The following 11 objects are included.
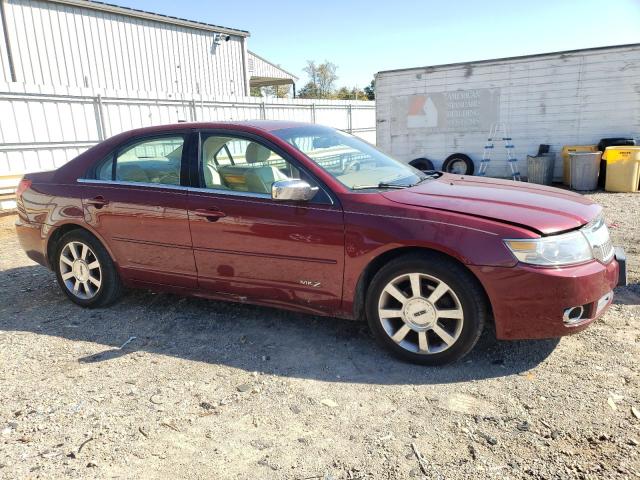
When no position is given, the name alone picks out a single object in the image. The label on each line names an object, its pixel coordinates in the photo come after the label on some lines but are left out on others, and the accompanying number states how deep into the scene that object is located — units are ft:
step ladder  41.24
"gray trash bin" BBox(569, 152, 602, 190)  35.17
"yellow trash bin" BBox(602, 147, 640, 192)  33.91
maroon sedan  9.83
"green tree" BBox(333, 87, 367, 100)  188.03
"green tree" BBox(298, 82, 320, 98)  191.83
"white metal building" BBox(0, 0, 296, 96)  47.81
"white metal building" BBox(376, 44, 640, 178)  36.81
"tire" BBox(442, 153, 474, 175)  43.24
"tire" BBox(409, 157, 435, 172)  44.42
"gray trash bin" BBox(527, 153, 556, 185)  37.88
